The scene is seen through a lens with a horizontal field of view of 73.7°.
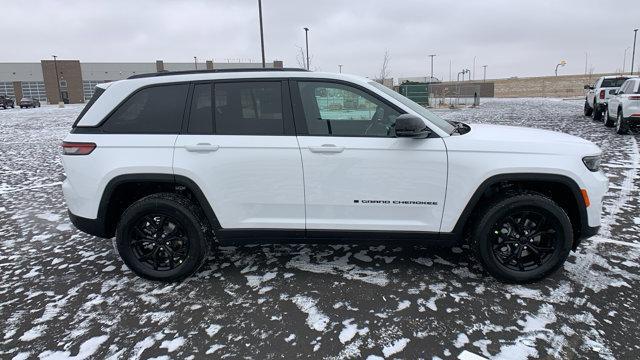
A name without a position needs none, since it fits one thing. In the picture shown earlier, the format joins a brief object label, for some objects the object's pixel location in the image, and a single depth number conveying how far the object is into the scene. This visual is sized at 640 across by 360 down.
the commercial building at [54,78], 73.38
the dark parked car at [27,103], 49.72
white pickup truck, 16.23
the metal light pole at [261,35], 17.52
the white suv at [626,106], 11.91
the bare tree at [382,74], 41.77
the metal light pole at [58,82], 72.24
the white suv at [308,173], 3.50
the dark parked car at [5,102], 47.84
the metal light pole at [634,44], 49.22
